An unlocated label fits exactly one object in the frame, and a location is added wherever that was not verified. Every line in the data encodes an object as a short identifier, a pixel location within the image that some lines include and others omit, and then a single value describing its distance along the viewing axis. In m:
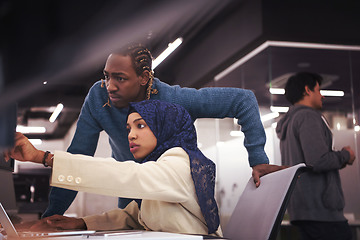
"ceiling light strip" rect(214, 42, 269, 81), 3.60
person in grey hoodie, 2.15
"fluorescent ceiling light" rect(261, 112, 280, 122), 3.33
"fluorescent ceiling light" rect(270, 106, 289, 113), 3.43
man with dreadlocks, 1.56
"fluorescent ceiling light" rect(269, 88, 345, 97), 3.57
